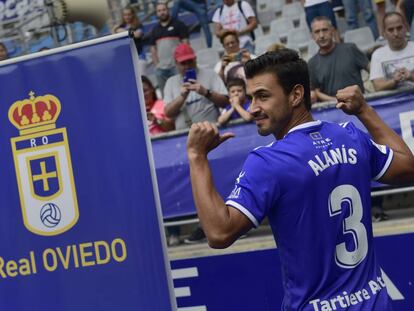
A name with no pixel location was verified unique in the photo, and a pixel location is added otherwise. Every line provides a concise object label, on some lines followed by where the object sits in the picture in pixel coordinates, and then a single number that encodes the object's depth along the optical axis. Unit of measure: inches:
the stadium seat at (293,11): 397.1
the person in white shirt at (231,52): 297.8
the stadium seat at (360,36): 328.5
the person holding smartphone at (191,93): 271.5
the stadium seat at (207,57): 407.8
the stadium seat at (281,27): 396.5
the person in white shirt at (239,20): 370.6
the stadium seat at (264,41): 368.8
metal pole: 211.3
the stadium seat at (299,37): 368.2
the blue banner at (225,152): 224.5
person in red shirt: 289.7
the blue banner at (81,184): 152.9
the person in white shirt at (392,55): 258.1
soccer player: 109.3
